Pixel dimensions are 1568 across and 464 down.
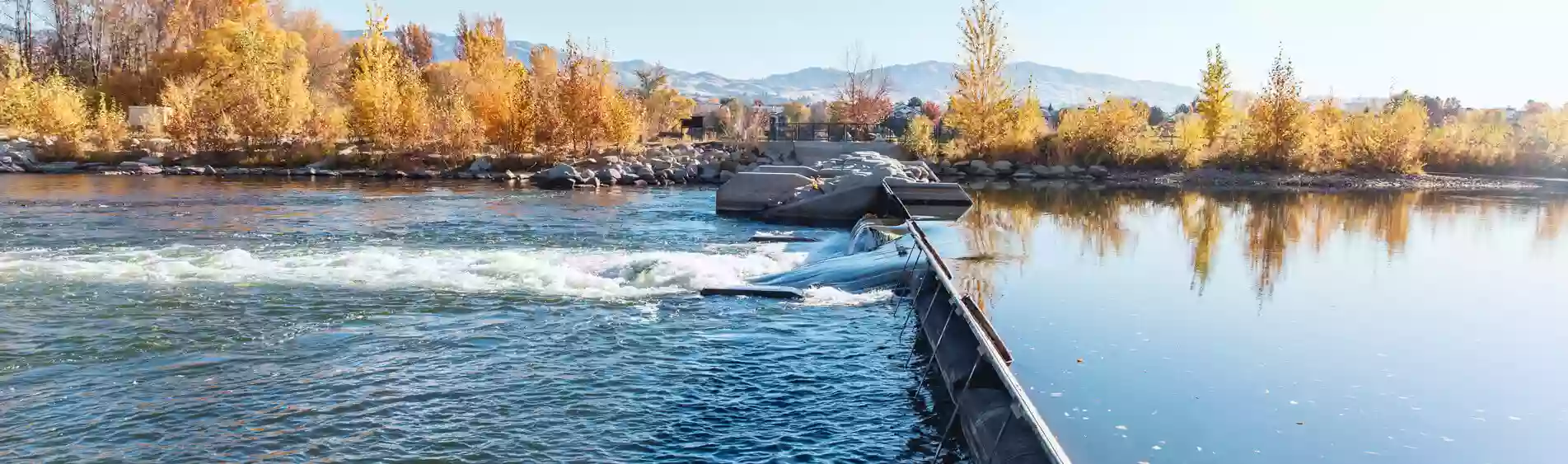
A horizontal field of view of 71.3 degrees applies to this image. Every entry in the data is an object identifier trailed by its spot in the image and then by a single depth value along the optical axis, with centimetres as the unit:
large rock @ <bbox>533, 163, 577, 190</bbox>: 2912
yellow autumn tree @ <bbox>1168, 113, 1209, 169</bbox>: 3538
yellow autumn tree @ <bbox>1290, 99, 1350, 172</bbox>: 3503
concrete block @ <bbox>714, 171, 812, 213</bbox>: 2086
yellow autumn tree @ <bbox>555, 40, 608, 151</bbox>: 3397
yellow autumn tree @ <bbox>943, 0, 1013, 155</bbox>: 3634
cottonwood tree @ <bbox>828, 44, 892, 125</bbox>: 5281
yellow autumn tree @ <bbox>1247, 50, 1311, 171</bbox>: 3497
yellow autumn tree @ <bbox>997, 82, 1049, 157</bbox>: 3612
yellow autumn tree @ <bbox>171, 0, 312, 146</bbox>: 3444
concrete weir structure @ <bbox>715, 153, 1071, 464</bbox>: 536
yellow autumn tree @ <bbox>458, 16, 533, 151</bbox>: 3407
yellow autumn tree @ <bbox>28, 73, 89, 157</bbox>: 3369
